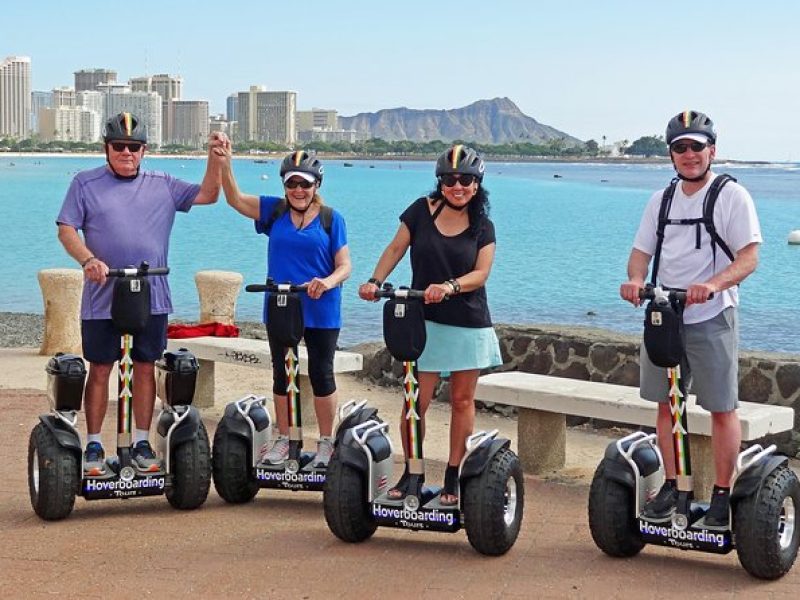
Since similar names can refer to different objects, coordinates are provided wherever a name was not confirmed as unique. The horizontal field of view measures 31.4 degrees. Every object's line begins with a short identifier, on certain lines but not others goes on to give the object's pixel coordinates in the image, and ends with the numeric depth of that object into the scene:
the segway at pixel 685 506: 5.75
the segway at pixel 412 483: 6.09
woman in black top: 6.34
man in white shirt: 5.88
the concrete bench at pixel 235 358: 9.66
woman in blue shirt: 7.04
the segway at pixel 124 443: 6.64
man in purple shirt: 6.87
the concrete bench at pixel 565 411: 7.48
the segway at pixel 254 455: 7.05
